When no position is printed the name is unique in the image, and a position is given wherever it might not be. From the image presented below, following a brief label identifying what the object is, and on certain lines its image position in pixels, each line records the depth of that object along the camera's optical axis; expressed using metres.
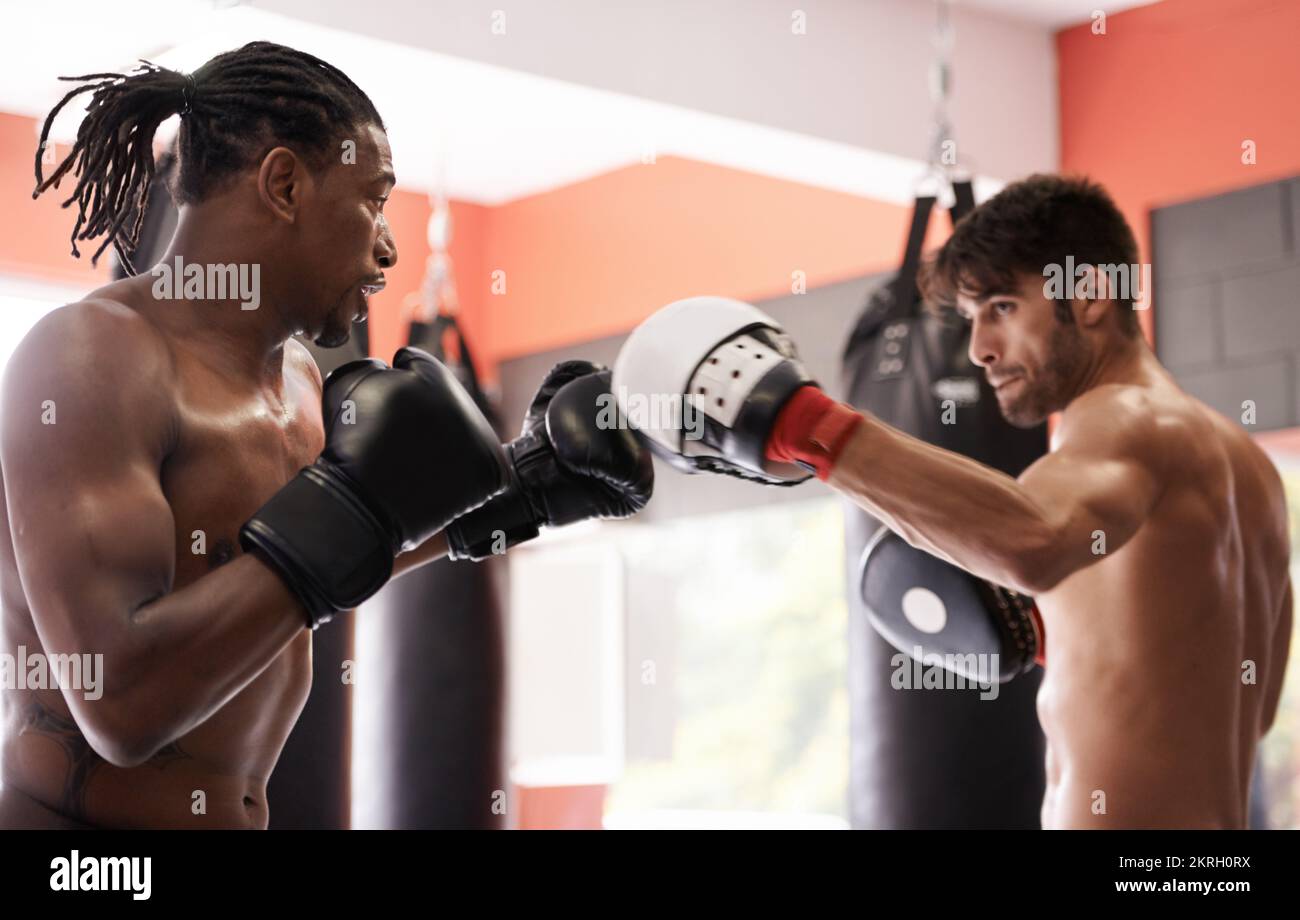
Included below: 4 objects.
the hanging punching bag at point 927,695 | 2.83
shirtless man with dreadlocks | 1.34
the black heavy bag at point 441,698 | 3.36
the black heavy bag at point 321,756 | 2.71
